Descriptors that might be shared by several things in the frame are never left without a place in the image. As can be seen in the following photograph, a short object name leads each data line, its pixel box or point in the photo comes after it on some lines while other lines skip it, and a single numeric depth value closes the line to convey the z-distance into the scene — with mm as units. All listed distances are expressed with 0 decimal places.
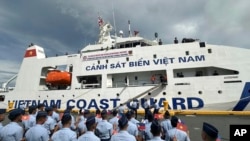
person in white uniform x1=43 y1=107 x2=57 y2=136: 6297
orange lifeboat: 17141
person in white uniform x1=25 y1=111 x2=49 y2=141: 3963
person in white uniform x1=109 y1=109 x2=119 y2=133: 6109
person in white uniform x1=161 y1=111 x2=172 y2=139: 5691
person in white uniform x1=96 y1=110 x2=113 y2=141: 5141
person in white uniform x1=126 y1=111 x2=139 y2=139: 5211
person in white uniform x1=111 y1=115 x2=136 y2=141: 3545
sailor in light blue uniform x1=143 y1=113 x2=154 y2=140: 5082
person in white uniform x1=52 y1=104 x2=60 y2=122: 7693
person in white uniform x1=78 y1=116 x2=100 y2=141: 3408
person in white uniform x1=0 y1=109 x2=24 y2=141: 4121
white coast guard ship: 13219
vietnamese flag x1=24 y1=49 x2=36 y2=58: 20047
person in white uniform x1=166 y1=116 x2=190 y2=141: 4152
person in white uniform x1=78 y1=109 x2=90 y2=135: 5825
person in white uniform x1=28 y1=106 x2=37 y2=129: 6270
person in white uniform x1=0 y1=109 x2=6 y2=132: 4820
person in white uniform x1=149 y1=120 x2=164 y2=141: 3445
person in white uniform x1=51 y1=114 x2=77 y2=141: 3643
